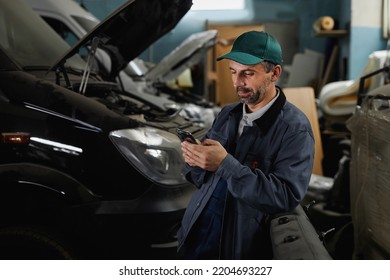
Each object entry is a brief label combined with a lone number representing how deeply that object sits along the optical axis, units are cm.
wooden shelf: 617
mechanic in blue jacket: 119
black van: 169
